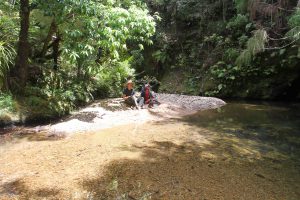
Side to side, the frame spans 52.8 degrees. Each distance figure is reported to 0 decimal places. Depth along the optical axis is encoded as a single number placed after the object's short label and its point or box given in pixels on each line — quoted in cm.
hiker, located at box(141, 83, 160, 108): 1080
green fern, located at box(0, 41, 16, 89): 743
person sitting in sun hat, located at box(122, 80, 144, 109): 1038
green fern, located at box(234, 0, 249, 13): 1286
